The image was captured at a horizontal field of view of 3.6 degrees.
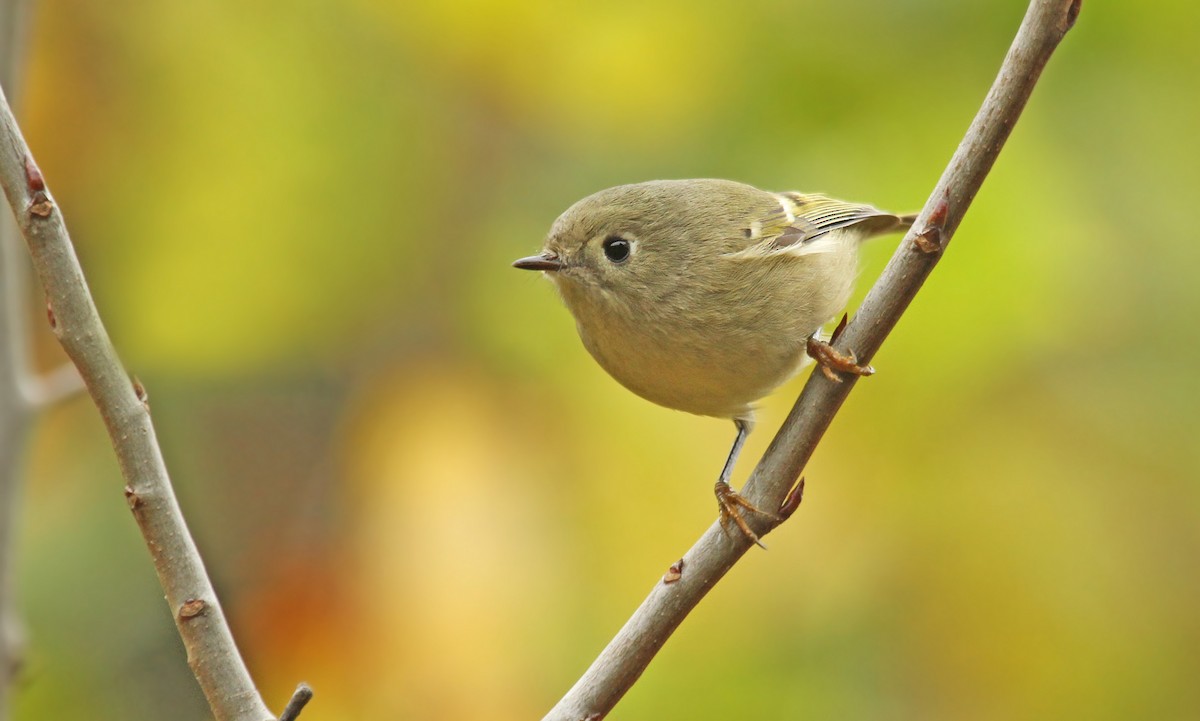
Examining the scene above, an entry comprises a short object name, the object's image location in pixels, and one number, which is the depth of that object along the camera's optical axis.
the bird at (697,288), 3.07
